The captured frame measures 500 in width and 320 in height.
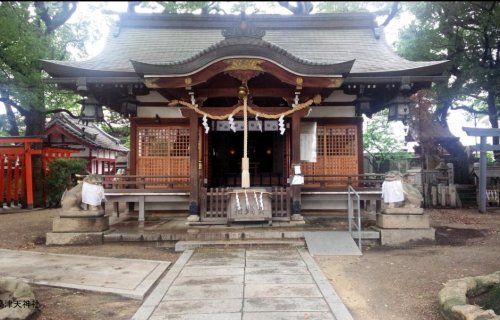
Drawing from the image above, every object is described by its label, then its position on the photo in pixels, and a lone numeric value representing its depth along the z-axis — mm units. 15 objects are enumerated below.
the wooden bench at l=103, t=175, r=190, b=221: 10078
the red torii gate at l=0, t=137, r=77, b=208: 14641
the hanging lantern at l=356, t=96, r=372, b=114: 11008
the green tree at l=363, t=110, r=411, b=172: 23175
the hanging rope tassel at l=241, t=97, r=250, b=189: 8922
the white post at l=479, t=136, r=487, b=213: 13867
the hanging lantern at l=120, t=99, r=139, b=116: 11039
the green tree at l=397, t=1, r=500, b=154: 16453
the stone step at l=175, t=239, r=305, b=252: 7863
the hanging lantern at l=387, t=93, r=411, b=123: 10656
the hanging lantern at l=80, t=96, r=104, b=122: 10828
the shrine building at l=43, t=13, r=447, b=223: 8766
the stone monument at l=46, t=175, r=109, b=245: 8266
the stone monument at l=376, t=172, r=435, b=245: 8156
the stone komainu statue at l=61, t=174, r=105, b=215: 8453
